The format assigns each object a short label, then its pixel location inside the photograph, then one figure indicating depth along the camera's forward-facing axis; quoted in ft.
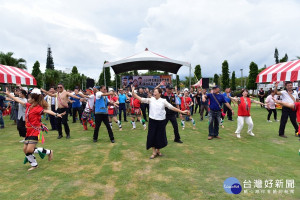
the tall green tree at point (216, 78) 248.93
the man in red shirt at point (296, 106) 16.51
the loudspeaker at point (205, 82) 50.83
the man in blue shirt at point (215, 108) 23.97
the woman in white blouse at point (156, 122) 16.93
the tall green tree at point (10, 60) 98.13
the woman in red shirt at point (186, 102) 33.78
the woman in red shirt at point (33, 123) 14.49
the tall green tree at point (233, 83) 207.49
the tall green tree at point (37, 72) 135.27
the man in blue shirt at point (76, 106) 35.74
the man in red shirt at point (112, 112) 29.14
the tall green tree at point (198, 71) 177.99
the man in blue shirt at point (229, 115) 39.63
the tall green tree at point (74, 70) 183.71
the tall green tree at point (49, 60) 232.12
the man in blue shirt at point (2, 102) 28.59
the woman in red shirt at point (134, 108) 31.71
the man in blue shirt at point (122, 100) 37.32
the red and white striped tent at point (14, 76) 37.06
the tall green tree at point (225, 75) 170.60
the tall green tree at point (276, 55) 247.99
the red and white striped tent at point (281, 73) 45.22
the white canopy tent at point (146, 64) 48.57
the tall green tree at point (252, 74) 151.53
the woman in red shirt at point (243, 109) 24.66
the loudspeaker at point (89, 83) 44.63
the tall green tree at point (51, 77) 132.16
